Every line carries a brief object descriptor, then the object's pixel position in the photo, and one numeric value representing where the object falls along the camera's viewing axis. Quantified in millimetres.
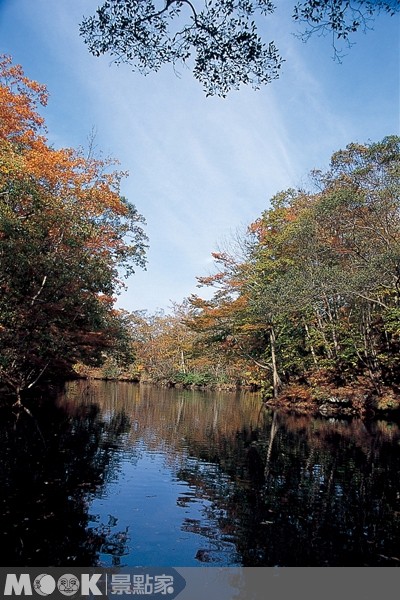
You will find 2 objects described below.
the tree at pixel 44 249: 11570
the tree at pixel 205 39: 5961
